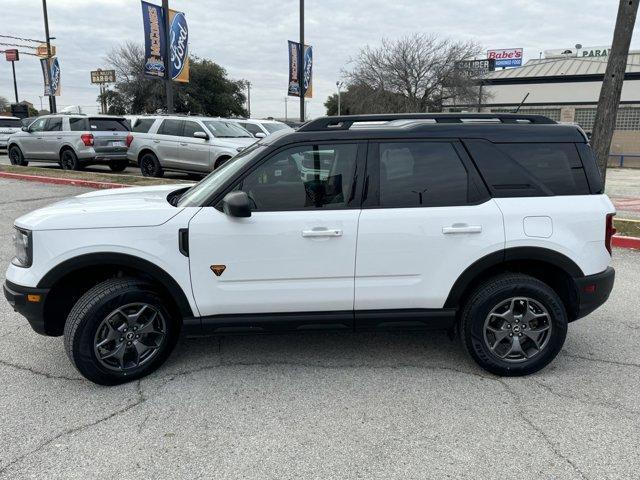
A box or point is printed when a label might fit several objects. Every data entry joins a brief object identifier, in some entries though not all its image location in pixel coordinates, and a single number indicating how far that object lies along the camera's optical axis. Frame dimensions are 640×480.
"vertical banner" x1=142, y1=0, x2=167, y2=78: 16.03
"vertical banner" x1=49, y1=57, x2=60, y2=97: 29.62
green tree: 44.38
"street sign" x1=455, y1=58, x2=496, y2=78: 31.00
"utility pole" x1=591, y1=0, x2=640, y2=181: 8.13
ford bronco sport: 3.36
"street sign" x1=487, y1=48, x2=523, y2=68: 69.44
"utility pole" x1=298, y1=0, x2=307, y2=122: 18.97
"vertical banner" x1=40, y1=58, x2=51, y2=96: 29.56
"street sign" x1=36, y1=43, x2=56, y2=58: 31.19
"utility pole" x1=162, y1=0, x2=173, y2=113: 16.14
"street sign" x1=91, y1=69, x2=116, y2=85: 45.78
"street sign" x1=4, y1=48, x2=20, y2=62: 42.69
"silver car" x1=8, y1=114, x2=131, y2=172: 15.09
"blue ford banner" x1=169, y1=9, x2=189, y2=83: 16.69
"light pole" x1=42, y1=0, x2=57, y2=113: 26.21
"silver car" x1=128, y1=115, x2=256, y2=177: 13.03
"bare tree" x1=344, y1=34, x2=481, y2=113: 30.94
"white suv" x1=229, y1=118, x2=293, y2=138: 15.45
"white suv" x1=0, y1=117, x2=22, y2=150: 23.95
